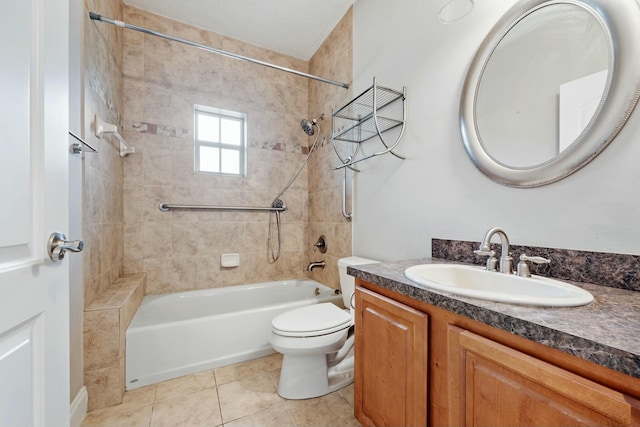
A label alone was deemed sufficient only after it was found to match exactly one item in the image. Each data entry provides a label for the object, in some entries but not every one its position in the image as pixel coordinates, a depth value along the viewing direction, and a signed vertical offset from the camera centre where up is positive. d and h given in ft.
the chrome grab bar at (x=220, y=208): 7.11 +0.12
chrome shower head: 7.51 +2.63
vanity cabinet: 1.46 -1.31
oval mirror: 2.54 +1.54
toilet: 4.45 -2.53
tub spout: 7.77 -1.70
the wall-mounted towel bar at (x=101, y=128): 4.74 +1.63
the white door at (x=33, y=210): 1.65 +0.00
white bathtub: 4.99 -2.81
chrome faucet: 2.87 -0.46
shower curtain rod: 4.62 +3.79
